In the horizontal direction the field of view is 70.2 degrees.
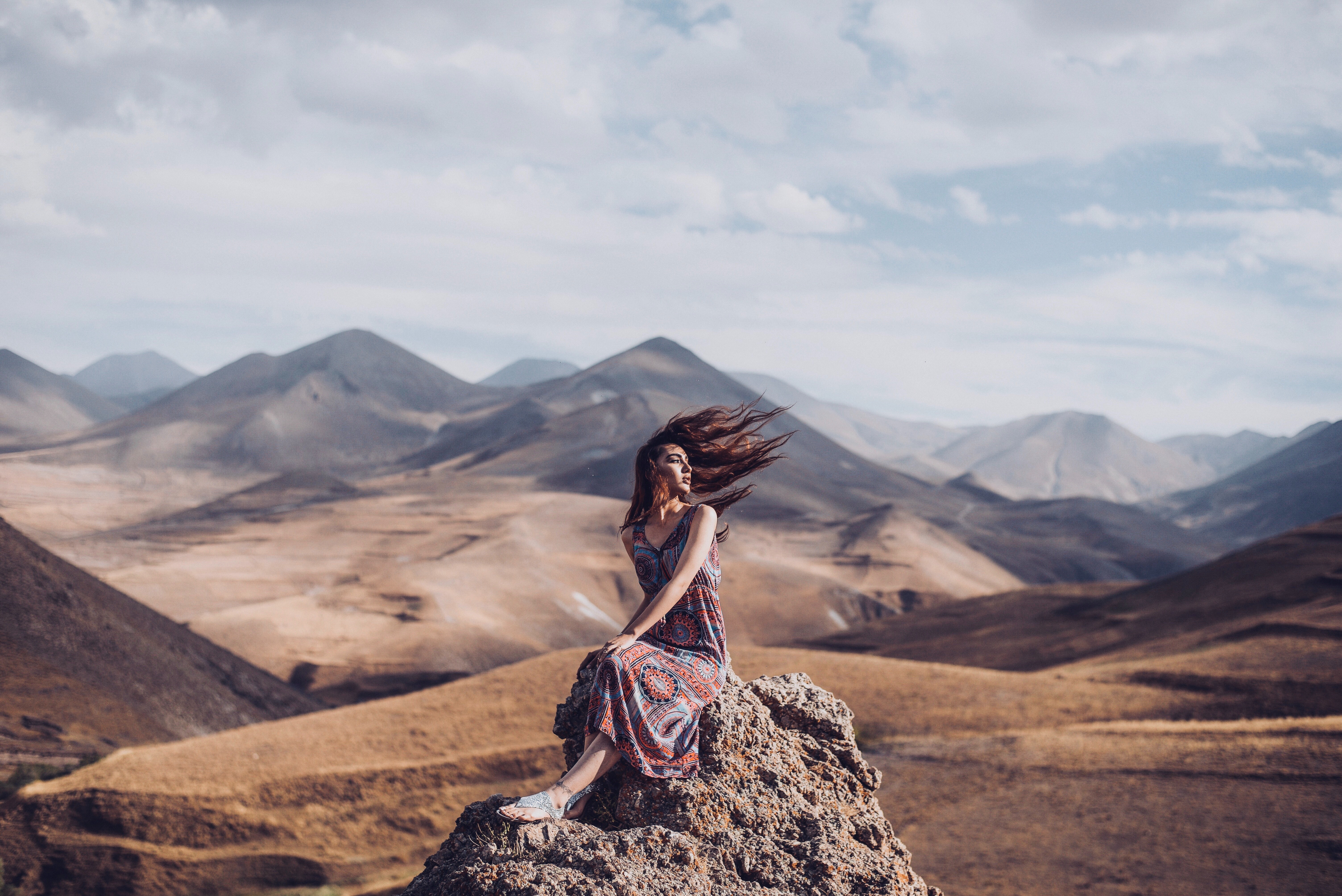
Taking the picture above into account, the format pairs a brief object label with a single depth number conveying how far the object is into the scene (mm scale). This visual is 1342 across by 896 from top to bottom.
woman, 4496
